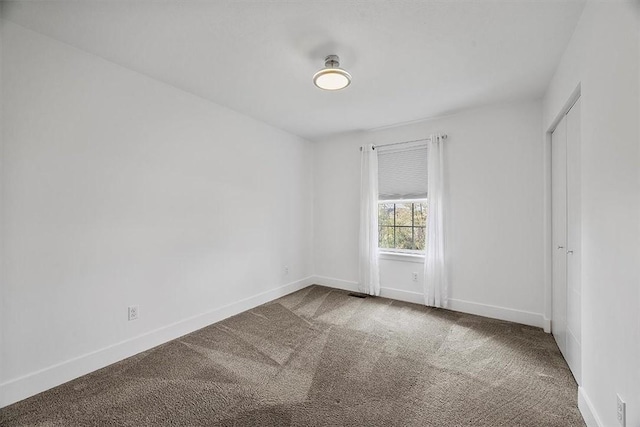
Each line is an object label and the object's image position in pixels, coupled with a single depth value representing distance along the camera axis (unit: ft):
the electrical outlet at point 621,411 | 4.32
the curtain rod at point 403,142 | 12.52
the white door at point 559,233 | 8.23
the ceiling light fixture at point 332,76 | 7.73
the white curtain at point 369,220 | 14.30
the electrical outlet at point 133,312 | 8.59
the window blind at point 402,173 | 13.39
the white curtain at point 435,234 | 12.44
